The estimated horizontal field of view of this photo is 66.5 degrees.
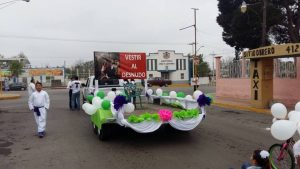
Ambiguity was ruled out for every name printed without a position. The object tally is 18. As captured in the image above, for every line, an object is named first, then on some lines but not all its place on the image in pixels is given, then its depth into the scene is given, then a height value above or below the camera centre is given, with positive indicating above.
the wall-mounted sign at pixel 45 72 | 48.07 +1.93
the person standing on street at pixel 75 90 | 10.60 -0.42
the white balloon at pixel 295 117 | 3.40 -0.57
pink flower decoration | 5.18 -0.79
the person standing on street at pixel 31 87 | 9.54 -0.24
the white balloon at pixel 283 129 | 3.27 -0.72
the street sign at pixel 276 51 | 9.16 +1.21
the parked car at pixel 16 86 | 33.90 -0.69
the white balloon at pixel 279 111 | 3.80 -0.53
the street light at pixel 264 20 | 11.88 +3.48
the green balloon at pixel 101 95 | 6.48 -0.41
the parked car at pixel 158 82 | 33.96 -0.27
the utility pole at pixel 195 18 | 26.69 +7.20
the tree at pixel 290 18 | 20.75 +5.59
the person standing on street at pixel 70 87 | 10.69 -0.29
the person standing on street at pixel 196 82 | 18.20 -0.22
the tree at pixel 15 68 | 45.64 +2.72
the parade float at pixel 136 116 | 5.13 -0.83
